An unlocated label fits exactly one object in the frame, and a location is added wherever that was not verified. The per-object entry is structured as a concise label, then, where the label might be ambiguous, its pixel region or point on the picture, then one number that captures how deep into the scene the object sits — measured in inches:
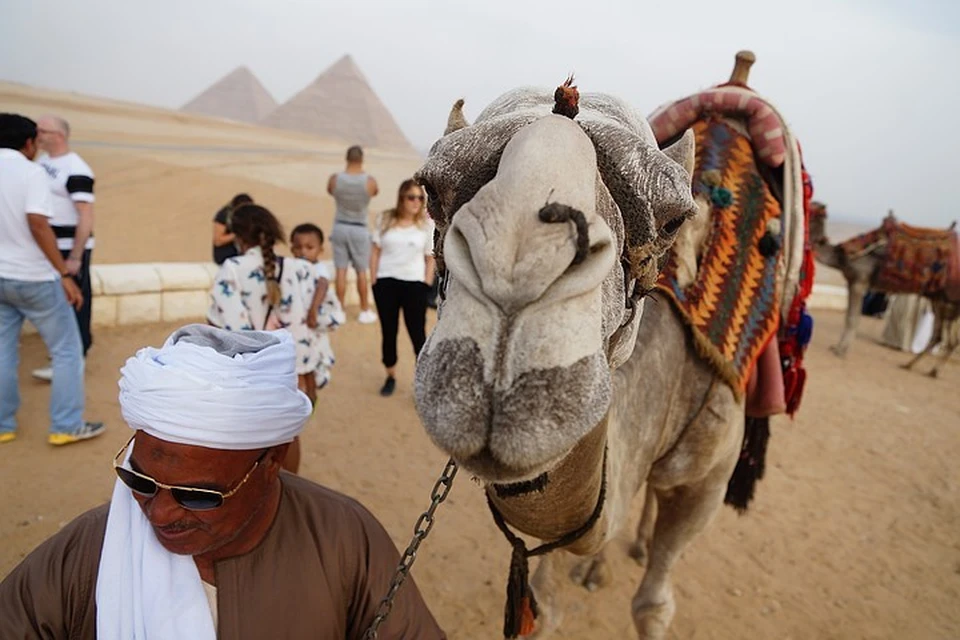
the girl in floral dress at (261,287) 150.6
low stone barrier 273.7
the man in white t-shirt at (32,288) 156.7
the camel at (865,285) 424.2
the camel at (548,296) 42.9
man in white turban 60.0
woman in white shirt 236.5
